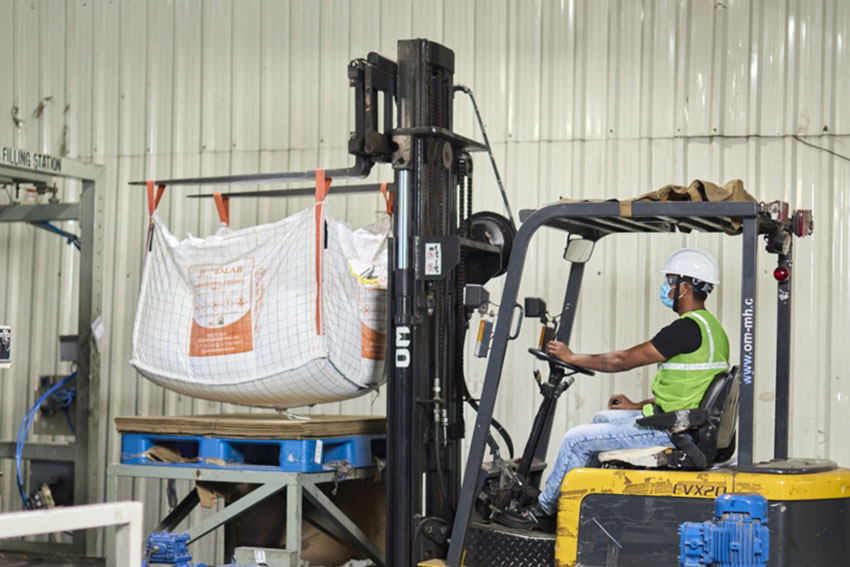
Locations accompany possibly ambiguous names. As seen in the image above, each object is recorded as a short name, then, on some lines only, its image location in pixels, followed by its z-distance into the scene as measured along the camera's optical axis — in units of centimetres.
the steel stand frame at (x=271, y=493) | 589
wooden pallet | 603
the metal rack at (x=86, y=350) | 783
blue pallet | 600
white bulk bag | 595
